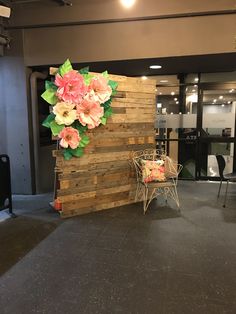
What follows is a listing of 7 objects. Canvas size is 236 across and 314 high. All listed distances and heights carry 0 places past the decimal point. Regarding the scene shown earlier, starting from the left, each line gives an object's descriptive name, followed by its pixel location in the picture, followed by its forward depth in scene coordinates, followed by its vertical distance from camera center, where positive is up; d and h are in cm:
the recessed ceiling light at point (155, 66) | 490 +106
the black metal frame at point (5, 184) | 389 -87
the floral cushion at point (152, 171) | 416 -73
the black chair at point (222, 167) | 438 -71
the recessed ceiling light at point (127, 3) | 422 +187
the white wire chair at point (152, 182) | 412 -89
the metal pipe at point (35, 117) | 496 +13
